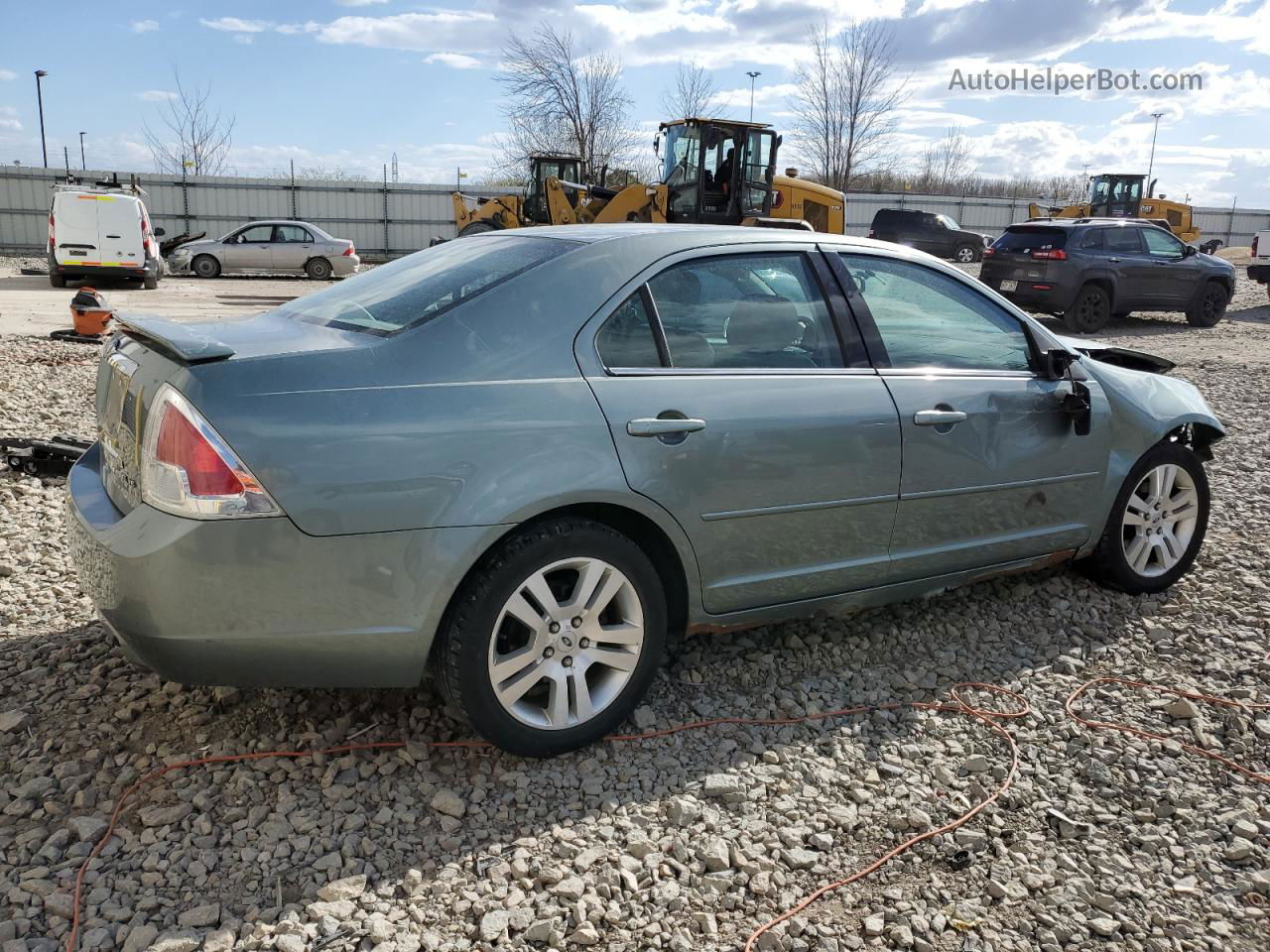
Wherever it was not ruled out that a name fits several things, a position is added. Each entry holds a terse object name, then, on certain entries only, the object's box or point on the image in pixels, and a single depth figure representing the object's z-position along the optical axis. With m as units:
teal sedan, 2.63
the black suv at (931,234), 33.03
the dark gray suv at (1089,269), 15.15
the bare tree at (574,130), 39.50
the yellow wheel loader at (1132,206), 30.92
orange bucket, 11.30
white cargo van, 19.17
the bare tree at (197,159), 41.84
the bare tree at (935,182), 54.12
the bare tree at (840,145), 43.38
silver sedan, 22.98
